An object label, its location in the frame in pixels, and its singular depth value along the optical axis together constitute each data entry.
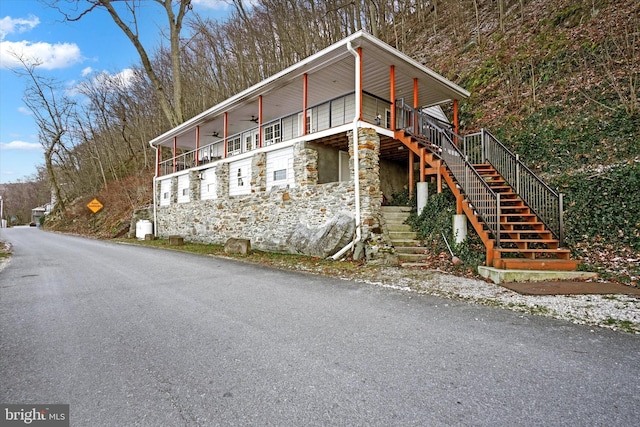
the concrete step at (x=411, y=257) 8.56
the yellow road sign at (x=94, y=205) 23.04
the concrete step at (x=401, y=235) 9.43
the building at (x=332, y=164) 9.05
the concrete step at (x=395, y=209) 10.26
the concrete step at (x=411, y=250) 8.89
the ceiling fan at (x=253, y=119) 16.86
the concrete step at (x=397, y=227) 9.76
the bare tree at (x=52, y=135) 33.75
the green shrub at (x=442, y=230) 7.60
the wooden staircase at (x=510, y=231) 6.30
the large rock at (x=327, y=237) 9.23
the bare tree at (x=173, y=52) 20.69
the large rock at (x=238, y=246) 11.38
